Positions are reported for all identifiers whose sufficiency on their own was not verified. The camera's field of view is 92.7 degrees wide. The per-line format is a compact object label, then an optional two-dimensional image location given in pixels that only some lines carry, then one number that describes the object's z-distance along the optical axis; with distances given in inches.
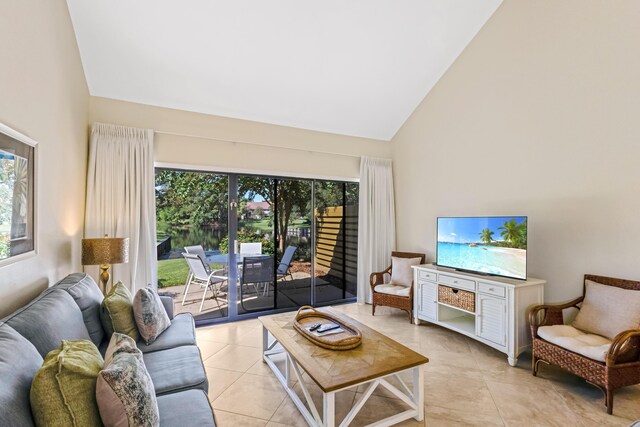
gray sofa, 38.3
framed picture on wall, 60.6
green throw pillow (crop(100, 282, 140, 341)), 82.2
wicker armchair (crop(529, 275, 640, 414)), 82.2
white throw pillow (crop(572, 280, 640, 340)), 91.9
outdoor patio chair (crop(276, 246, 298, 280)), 170.2
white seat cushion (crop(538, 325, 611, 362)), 86.2
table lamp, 107.0
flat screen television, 115.5
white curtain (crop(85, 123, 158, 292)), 125.5
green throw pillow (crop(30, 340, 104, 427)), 38.3
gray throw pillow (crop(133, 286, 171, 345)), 86.7
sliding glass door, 147.6
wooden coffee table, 68.7
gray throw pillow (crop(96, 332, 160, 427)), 42.2
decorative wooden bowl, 83.3
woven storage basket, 126.4
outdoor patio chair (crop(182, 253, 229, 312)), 149.0
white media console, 111.1
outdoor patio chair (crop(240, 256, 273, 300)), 161.0
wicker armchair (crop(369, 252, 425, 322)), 155.6
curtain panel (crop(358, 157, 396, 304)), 186.1
